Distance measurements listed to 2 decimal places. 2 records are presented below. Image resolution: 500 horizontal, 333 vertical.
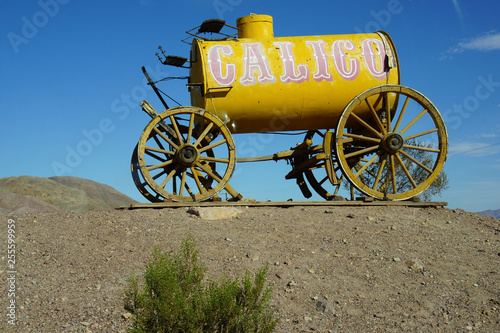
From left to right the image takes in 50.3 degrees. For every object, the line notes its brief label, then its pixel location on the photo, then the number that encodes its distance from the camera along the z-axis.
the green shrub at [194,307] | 4.87
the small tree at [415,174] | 20.78
